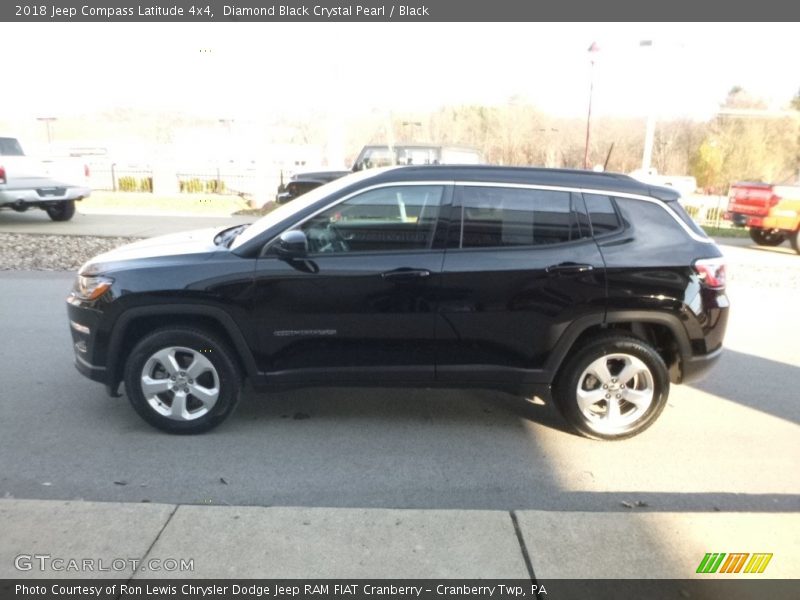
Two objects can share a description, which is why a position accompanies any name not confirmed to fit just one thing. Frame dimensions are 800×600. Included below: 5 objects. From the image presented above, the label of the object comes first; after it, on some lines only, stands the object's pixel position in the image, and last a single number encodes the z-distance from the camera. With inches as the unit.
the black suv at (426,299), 159.8
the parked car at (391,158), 569.6
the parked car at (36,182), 525.0
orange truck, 525.7
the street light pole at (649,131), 693.9
